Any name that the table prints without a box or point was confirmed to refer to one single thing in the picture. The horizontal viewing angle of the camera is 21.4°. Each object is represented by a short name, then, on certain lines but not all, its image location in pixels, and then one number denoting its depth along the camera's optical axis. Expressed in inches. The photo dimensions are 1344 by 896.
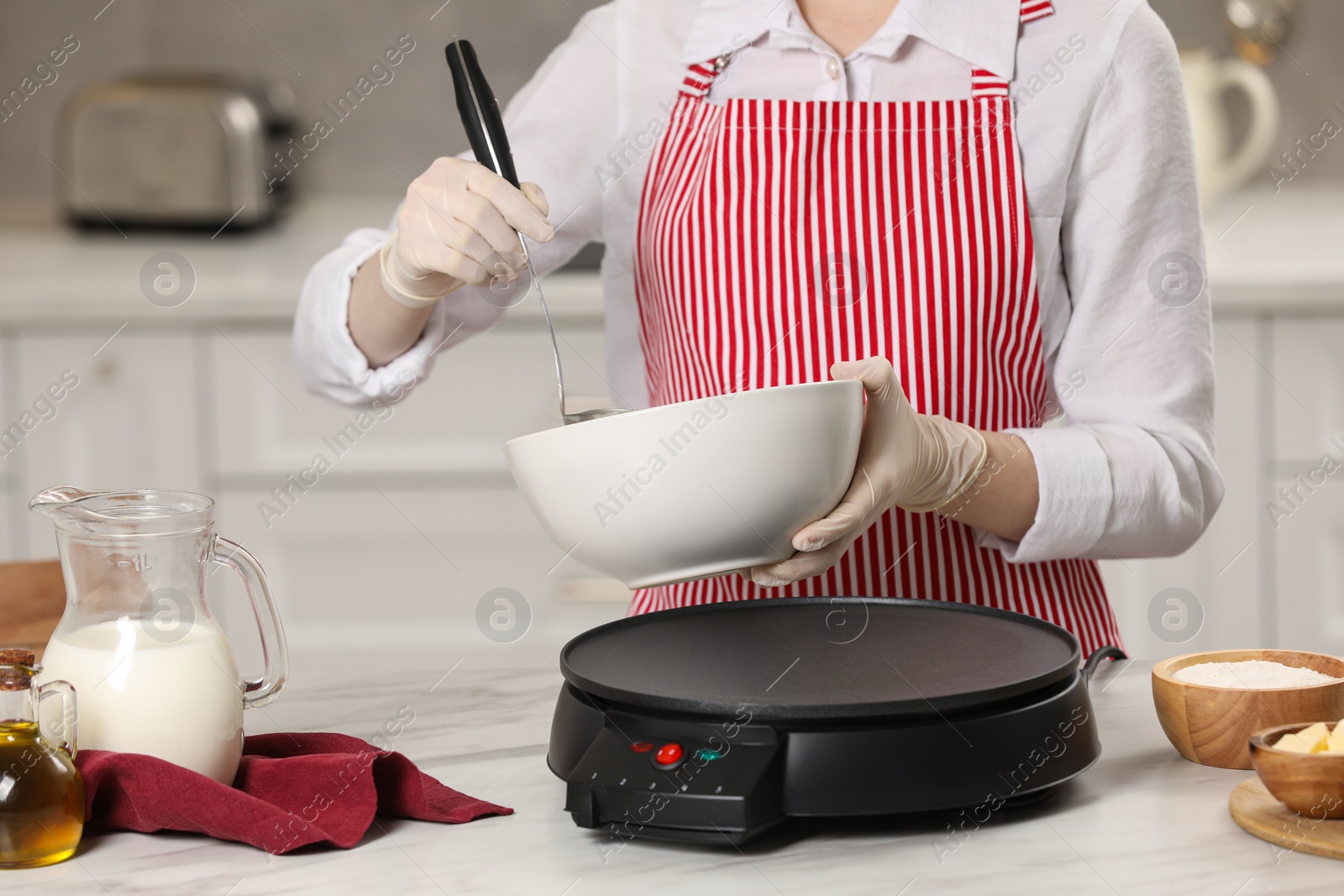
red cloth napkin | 79.7
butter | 78.9
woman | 95.4
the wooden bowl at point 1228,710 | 82.1
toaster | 174.3
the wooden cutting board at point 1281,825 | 77.9
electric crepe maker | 78.2
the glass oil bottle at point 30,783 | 77.9
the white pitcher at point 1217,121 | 161.8
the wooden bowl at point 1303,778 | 77.7
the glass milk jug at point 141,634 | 80.7
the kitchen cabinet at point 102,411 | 155.1
